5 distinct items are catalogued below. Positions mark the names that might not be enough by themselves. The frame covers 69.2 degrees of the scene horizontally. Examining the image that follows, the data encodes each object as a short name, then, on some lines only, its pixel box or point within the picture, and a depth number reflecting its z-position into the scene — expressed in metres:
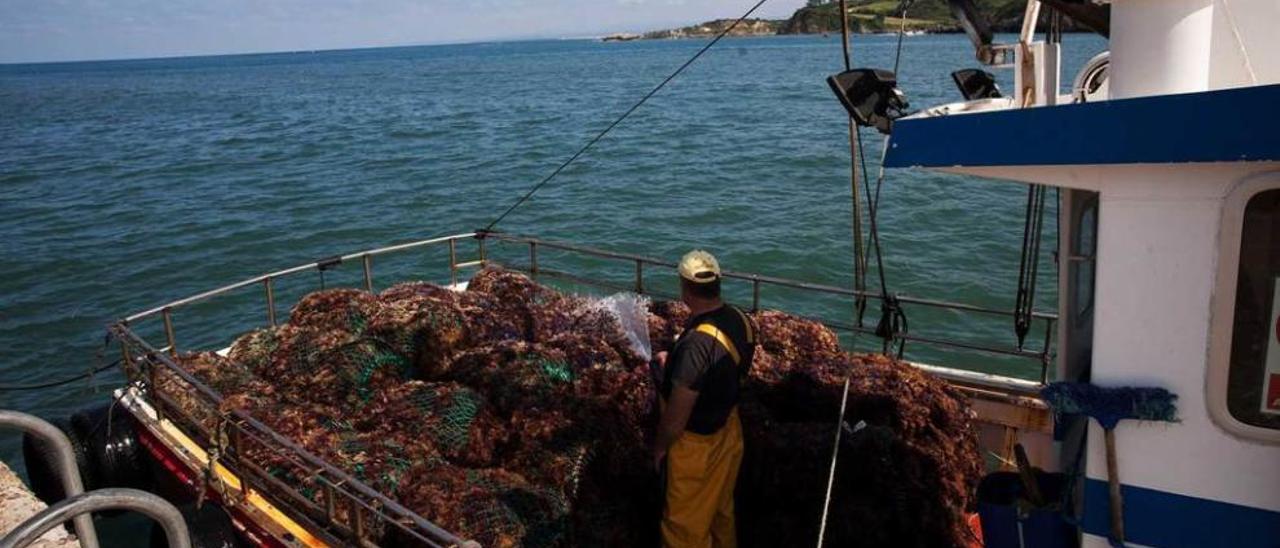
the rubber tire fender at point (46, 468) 7.27
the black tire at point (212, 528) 5.83
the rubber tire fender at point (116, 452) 7.29
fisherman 4.43
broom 3.39
